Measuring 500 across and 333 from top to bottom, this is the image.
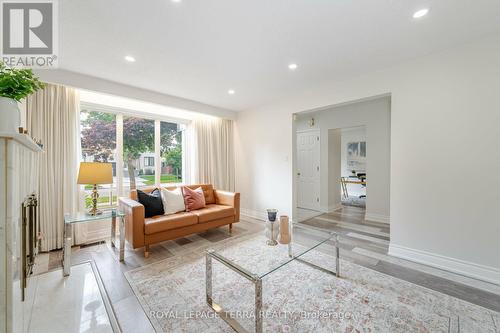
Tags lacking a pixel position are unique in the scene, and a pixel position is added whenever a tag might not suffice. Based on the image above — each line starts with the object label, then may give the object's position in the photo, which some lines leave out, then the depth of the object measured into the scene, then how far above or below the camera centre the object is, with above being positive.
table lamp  2.44 -0.11
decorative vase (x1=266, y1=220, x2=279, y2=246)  2.19 -0.72
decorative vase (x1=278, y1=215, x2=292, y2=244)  2.17 -0.72
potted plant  1.03 +0.43
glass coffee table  1.39 -0.91
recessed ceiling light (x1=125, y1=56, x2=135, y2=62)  2.46 +1.33
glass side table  2.20 -0.71
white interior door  5.25 -0.11
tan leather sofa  2.57 -0.80
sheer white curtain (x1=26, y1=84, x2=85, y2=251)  2.71 +0.18
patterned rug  1.52 -1.20
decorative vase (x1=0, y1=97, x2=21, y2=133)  1.01 +0.27
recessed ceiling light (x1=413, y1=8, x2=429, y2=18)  1.73 +1.33
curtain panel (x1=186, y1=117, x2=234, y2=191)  4.48 +0.30
